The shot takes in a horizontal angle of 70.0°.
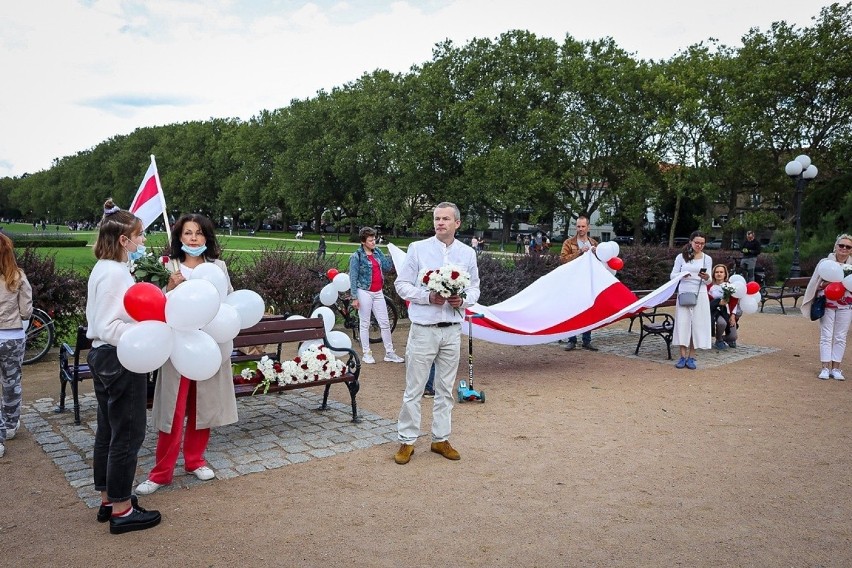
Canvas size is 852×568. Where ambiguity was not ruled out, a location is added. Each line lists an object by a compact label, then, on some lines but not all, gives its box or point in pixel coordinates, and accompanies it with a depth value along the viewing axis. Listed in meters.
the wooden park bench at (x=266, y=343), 5.66
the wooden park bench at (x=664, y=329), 9.41
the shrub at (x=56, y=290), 8.95
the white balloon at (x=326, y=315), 7.00
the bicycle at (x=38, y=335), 8.54
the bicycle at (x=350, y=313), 10.46
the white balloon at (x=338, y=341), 6.29
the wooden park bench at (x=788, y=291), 12.78
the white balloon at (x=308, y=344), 6.35
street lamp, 17.59
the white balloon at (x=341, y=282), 9.27
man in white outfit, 4.80
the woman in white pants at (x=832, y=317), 7.75
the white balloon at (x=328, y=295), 8.98
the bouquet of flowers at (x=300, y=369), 5.62
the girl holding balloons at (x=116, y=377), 3.49
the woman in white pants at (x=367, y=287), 8.60
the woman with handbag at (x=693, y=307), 8.52
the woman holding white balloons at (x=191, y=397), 4.22
